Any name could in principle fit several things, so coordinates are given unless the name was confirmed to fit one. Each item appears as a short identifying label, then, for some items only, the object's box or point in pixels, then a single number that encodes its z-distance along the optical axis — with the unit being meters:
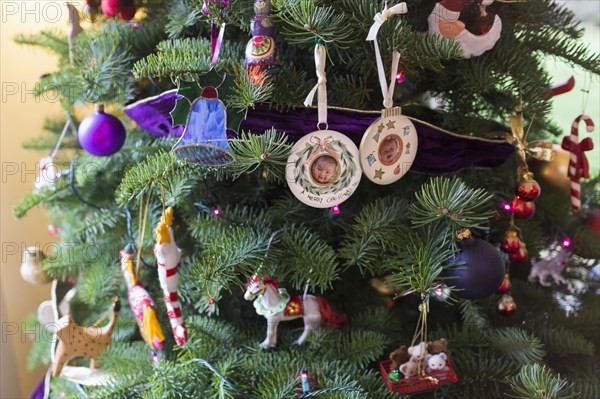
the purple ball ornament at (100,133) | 0.76
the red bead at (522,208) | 0.74
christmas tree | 0.60
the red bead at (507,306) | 0.80
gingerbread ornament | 0.78
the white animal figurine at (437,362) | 0.66
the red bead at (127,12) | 0.75
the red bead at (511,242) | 0.75
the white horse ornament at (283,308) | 0.67
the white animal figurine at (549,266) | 0.92
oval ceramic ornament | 0.62
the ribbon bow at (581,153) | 0.84
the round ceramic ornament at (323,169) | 0.60
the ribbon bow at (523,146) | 0.72
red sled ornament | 0.65
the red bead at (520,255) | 0.75
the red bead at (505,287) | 0.79
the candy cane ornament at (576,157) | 0.84
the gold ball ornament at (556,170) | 0.90
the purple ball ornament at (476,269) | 0.62
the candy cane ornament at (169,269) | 0.67
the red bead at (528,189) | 0.72
